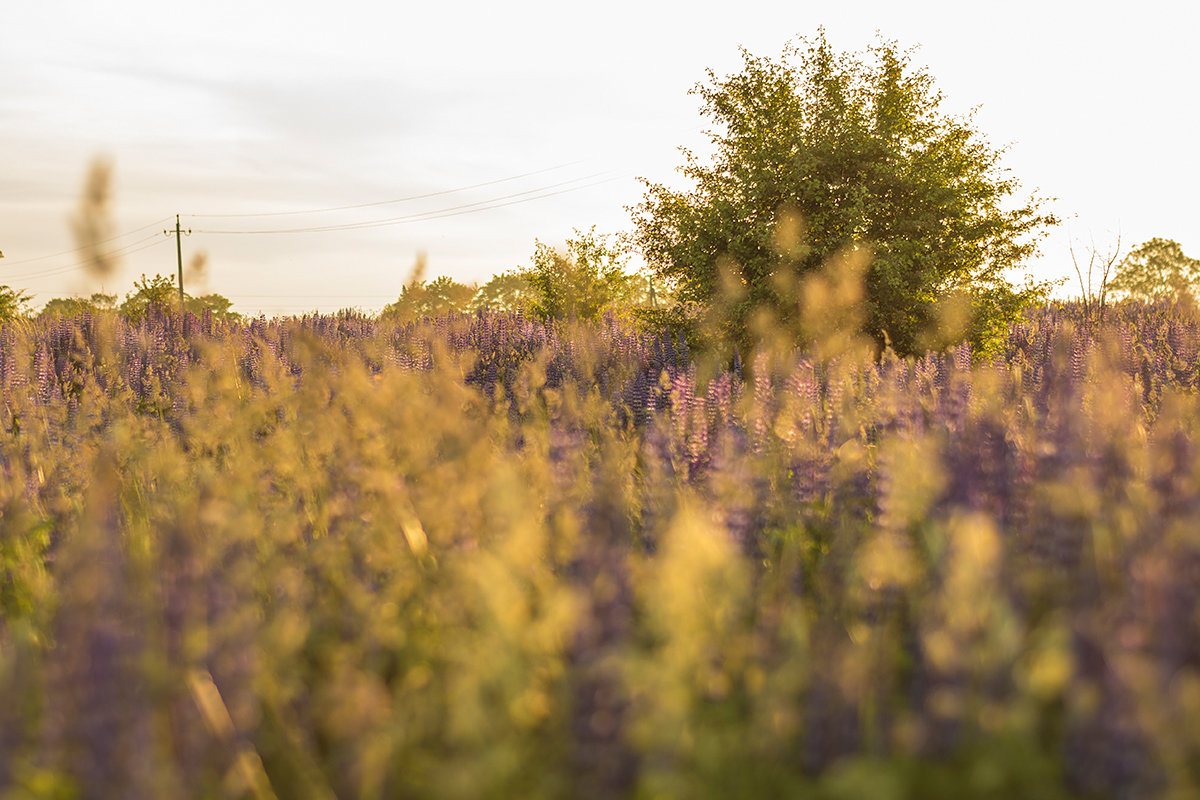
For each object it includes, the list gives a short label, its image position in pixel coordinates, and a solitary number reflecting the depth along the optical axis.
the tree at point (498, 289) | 92.05
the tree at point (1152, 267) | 61.19
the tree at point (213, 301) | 66.69
